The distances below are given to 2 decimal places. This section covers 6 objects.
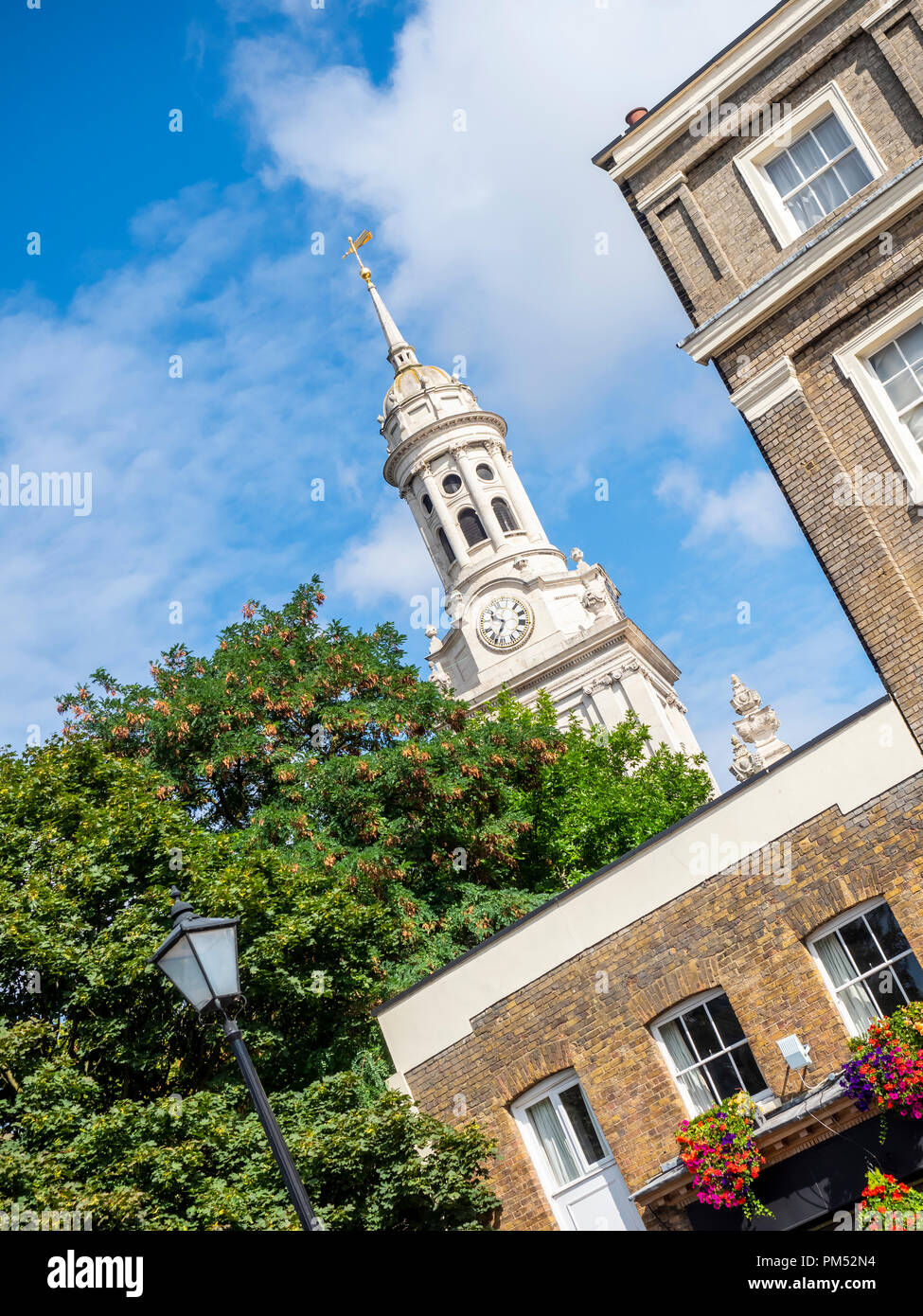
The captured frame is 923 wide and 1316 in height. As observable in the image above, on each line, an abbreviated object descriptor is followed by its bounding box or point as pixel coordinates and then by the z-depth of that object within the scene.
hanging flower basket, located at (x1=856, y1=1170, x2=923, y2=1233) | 12.33
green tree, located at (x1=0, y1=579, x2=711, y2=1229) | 15.59
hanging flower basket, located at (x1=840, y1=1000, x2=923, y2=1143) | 13.57
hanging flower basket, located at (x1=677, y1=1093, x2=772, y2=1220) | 14.54
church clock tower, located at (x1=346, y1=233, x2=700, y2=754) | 57.22
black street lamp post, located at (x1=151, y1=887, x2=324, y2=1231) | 9.51
